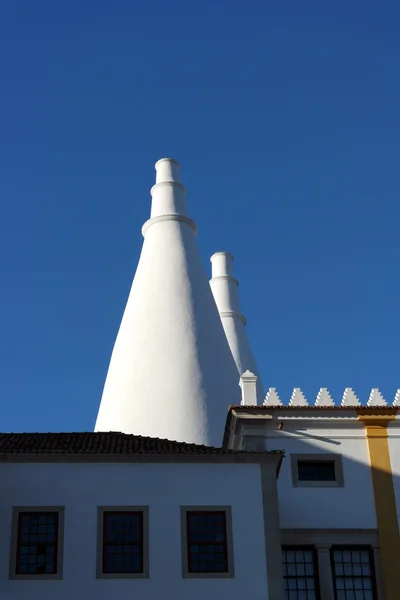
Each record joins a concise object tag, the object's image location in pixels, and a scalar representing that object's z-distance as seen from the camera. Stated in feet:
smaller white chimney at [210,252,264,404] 197.06
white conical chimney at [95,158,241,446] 149.59
